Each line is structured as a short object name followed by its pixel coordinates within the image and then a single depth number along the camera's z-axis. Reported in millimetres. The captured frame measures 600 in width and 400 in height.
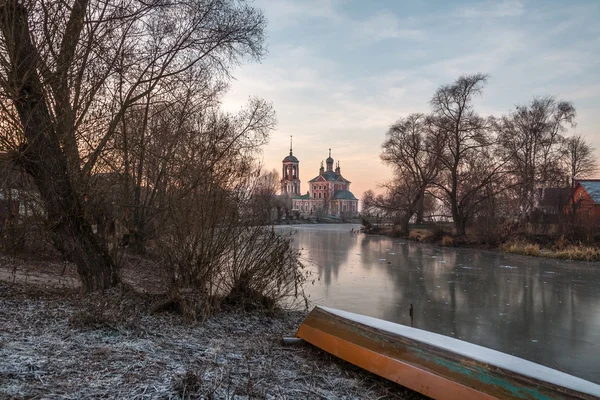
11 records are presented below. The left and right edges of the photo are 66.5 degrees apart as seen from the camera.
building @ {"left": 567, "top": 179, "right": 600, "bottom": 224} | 22066
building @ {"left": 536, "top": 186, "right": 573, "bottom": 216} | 26062
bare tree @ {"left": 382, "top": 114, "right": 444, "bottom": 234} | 31469
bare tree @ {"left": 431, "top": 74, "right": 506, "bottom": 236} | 26812
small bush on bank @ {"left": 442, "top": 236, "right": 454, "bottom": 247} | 25239
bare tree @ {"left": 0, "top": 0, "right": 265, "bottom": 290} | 5355
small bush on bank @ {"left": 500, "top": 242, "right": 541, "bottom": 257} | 19719
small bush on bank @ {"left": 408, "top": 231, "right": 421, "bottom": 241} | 30425
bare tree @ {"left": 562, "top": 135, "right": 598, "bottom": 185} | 33844
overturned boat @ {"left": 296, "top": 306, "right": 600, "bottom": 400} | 3557
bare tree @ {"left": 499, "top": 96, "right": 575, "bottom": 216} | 27281
